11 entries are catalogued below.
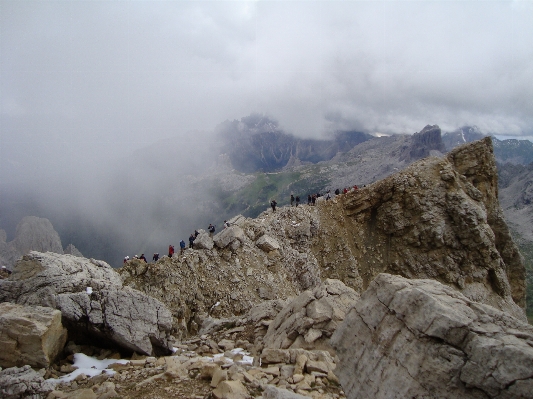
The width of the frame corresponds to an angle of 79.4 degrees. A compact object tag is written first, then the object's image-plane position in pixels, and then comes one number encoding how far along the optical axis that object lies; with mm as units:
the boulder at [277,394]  10158
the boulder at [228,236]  40781
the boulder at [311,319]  19734
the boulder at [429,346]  8117
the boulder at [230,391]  11844
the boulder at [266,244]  43969
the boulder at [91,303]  17953
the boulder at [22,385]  12841
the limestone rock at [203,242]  39719
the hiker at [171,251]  37612
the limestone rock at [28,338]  14617
